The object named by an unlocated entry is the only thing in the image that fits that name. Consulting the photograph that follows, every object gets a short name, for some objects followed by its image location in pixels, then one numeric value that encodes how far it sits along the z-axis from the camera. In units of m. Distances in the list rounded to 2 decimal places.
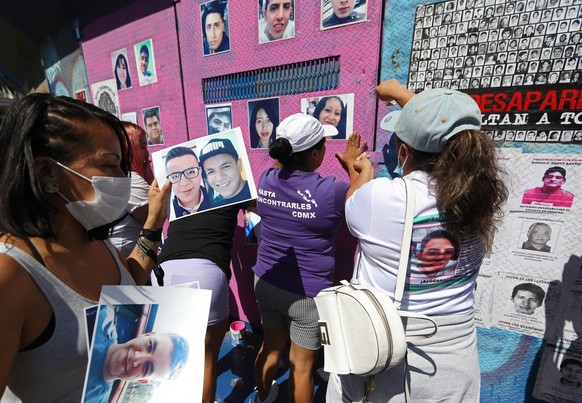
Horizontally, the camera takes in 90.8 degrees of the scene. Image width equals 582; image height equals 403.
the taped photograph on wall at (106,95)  3.22
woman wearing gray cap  0.97
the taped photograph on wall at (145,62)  2.74
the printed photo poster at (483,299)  1.73
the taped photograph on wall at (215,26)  2.25
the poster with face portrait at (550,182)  1.42
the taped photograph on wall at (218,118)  2.48
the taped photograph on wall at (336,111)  1.92
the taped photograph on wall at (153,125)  2.93
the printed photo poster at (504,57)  1.34
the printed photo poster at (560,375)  1.59
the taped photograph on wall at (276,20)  1.98
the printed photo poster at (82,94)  3.55
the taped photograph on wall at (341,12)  1.73
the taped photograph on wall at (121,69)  2.97
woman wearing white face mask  0.75
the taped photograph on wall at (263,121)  2.24
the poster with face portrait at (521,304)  1.61
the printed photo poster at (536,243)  1.49
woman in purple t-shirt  1.59
